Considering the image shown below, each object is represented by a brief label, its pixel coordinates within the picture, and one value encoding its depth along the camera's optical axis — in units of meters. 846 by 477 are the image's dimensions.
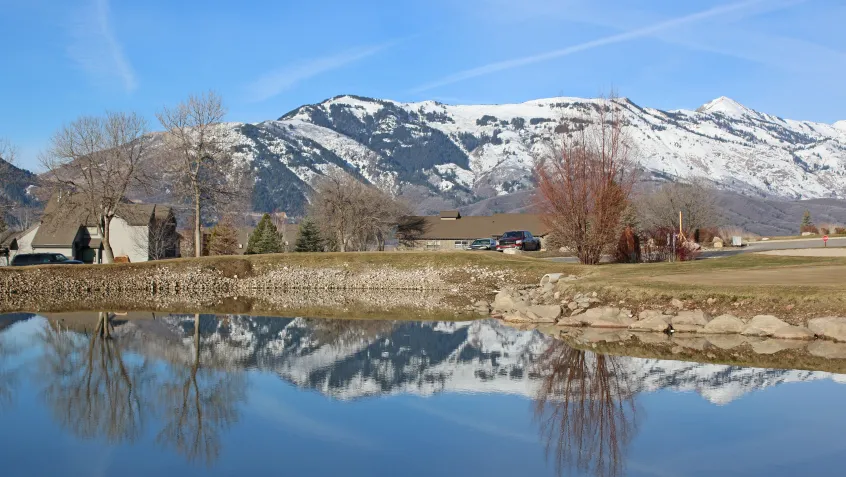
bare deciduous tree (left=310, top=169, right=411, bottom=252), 91.12
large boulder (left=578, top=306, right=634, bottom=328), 29.45
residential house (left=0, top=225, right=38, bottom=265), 76.29
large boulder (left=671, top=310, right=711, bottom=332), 27.48
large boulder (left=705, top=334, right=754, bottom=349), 24.64
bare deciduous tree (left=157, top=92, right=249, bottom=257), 60.44
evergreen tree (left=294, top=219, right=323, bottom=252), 85.38
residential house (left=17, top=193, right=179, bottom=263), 78.94
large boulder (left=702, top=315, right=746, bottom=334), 26.56
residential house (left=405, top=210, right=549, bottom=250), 108.06
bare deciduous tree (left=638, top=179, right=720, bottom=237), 97.02
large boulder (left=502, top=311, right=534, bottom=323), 32.75
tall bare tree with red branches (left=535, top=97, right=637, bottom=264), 47.16
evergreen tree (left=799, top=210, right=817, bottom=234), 102.99
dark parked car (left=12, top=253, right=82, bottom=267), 59.34
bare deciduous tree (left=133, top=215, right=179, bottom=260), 81.31
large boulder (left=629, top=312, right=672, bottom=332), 27.95
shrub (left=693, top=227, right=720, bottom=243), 84.88
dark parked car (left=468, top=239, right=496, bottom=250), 74.25
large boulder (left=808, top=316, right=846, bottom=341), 24.36
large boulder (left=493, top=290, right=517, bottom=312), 35.88
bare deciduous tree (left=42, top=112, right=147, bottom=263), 61.94
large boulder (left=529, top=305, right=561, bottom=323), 32.19
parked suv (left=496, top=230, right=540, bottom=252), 74.94
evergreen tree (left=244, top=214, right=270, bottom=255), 81.77
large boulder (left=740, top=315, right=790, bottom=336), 25.53
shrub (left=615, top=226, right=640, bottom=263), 50.78
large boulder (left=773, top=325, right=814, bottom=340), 24.80
